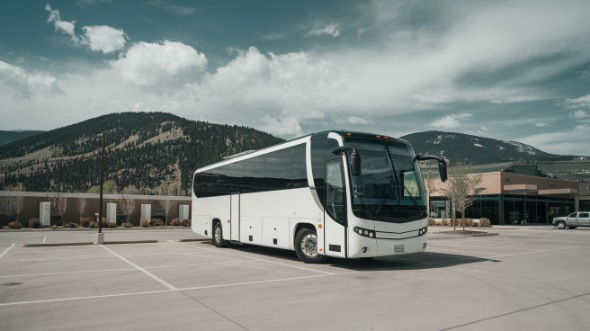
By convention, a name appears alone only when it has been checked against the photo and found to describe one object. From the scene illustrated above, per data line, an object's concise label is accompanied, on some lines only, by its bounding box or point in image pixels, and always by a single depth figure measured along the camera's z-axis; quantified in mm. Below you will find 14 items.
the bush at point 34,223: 43438
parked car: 40750
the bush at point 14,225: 41438
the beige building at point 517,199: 49312
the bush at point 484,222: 43619
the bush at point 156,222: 49312
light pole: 22594
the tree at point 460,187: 34781
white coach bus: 11242
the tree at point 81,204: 49312
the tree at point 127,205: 50769
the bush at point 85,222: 45588
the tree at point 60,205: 47031
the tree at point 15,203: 45062
